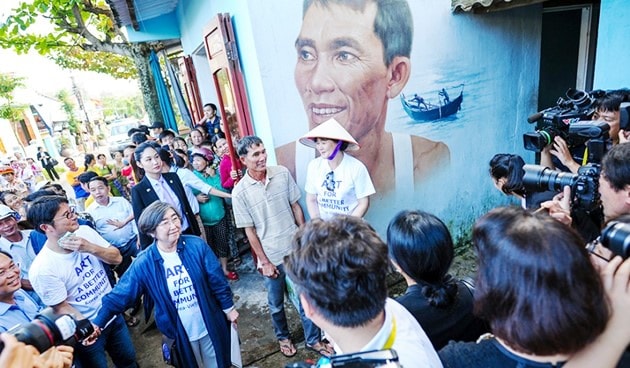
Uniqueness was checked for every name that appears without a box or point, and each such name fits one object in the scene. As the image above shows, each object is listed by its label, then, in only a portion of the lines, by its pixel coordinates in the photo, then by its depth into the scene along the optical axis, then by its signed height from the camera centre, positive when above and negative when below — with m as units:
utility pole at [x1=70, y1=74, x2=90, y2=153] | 21.42 +1.24
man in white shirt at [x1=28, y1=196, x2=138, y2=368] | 2.00 -0.87
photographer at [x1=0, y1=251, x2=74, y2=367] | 1.01 -0.76
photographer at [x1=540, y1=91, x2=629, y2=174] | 2.33 -0.55
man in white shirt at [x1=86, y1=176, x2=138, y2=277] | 3.24 -0.96
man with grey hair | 2.54 -0.93
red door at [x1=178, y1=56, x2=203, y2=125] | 6.15 +0.26
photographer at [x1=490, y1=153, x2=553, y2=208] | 2.11 -0.76
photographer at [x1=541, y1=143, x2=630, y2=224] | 1.46 -0.61
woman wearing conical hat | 2.44 -0.66
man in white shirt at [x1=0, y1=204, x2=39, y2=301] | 2.71 -0.87
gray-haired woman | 2.00 -1.06
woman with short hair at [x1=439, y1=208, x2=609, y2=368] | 0.74 -0.52
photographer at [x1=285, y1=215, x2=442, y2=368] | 0.94 -0.57
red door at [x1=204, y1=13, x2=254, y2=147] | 2.82 +0.32
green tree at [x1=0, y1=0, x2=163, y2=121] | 5.28 +1.64
